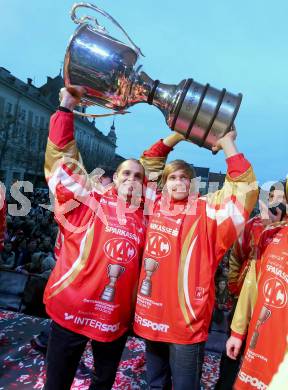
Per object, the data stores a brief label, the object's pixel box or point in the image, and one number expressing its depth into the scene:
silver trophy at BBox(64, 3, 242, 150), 2.10
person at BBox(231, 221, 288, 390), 2.11
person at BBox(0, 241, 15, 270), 7.08
